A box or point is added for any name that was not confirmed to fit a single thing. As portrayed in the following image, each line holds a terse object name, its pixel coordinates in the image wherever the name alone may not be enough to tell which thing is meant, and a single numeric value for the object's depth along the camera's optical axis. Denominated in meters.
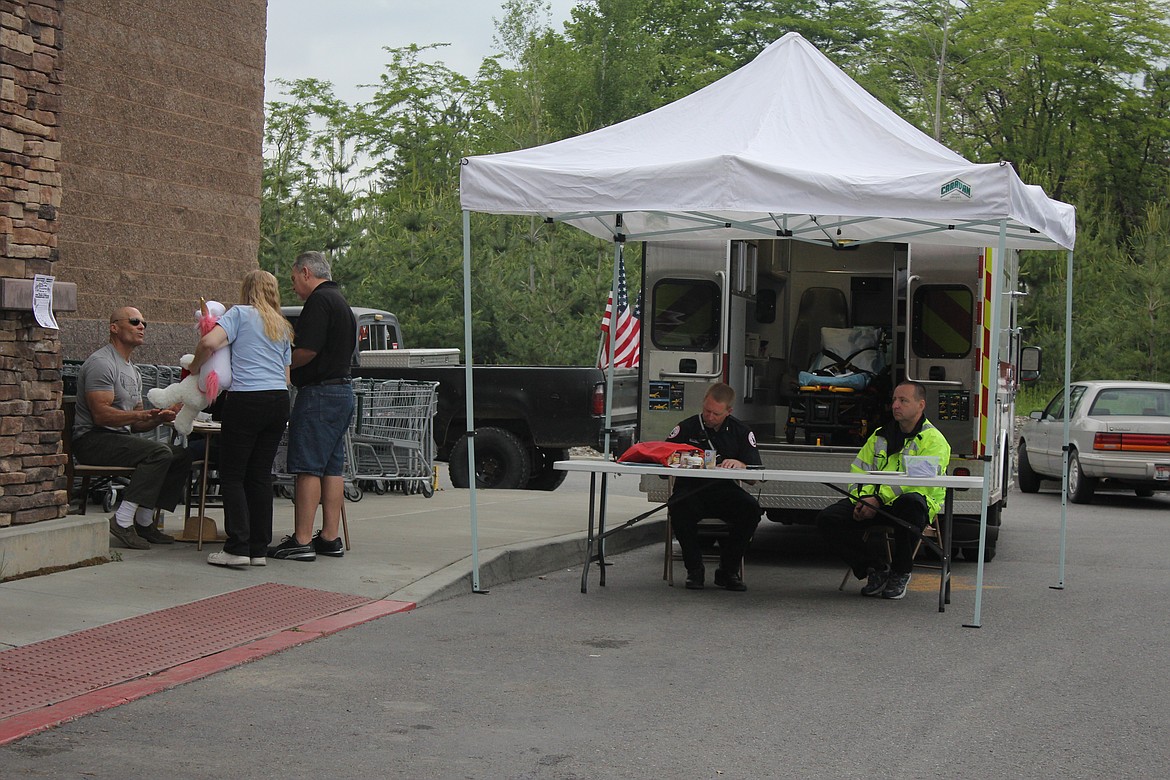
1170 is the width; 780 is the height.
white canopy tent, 8.59
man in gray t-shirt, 9.38
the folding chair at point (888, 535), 9.45
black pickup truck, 15.64
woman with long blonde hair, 8.98
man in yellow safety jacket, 9.45
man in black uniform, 9.66
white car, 17.62
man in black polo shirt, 9.38
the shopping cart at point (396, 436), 14.06
